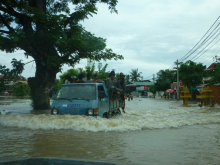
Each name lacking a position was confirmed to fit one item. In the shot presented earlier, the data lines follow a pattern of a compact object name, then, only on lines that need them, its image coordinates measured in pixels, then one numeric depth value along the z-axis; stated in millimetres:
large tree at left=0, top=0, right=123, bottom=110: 11766
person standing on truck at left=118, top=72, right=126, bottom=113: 11074
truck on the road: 7527
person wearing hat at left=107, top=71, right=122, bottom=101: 9679
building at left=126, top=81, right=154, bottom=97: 89431
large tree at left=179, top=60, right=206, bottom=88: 42906
